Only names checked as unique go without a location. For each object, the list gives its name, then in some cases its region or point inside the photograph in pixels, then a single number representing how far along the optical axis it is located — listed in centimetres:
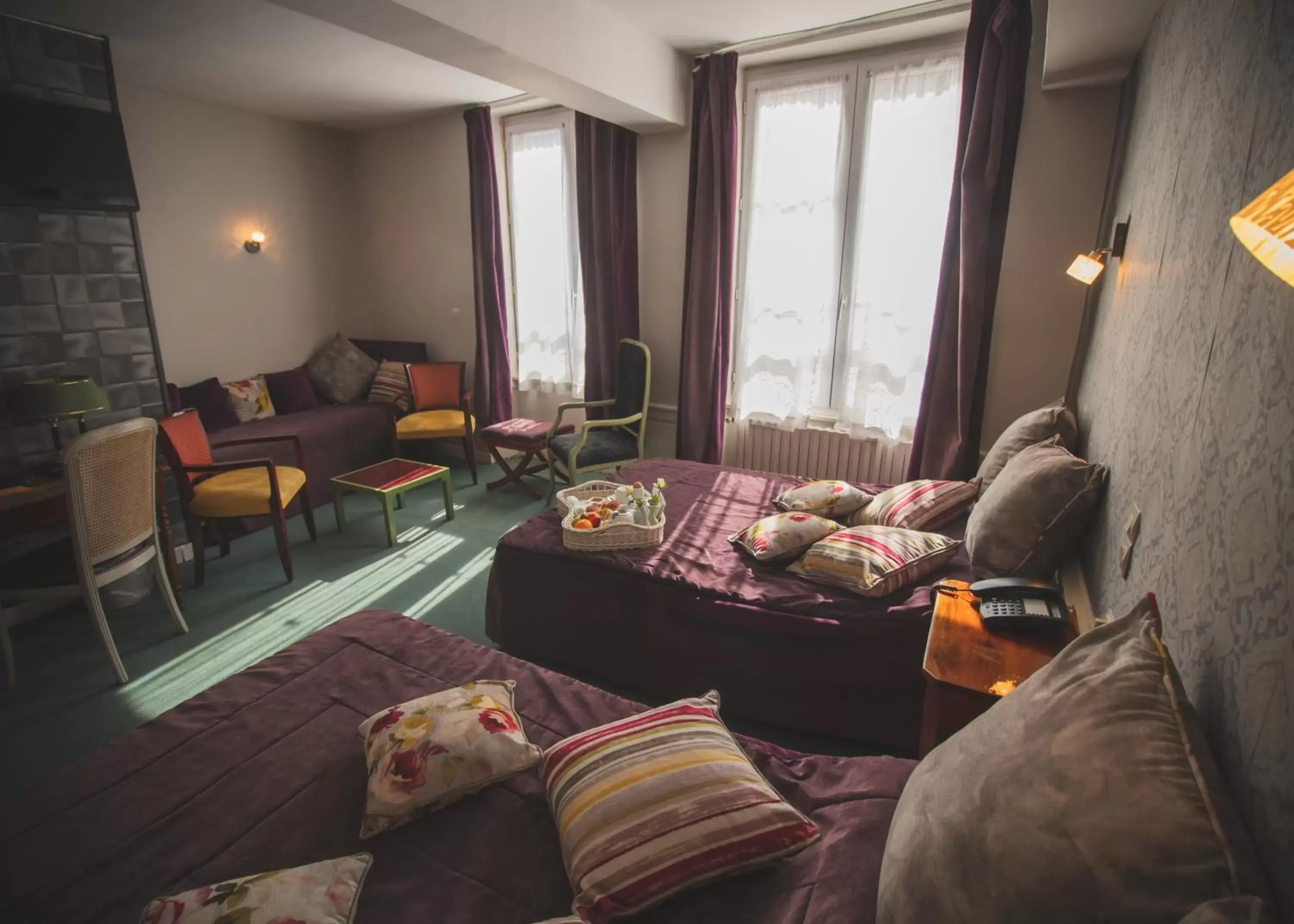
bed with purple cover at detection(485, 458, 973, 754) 202
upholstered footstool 444
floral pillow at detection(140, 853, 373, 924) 98
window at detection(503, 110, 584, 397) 451
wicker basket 243
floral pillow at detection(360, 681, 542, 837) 122
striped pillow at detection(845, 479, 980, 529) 244
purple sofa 405
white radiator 370
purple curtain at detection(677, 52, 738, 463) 363
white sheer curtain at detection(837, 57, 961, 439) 320
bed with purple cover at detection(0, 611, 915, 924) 107
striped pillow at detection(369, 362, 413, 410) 504
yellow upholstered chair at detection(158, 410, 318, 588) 321
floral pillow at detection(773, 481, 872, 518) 267
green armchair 411
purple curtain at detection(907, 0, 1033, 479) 290
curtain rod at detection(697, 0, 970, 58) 296
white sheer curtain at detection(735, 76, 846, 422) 352
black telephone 153
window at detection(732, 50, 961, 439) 326
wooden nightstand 139
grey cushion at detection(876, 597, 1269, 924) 68
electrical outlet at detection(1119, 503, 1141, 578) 141
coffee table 364
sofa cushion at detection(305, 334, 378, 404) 504
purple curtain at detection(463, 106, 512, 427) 462
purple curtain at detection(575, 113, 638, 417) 409
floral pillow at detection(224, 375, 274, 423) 448
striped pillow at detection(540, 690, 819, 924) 105
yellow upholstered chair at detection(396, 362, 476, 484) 479
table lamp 272
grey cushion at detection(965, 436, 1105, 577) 182
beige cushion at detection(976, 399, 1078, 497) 242
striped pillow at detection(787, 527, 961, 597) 205
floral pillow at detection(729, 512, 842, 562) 230
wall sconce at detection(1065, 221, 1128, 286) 224
